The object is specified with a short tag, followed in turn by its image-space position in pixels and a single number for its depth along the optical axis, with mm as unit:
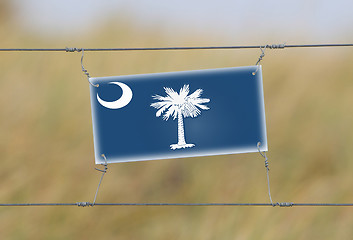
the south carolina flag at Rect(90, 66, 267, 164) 6207
